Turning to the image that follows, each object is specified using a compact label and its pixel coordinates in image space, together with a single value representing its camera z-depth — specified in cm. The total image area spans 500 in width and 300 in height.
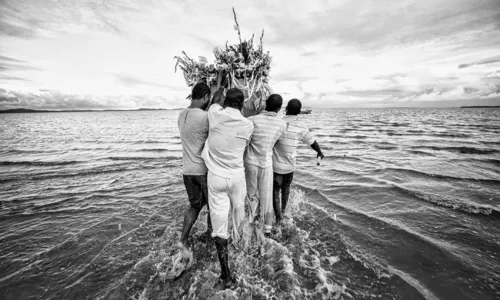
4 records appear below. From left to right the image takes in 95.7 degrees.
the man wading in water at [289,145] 421
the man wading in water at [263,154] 375
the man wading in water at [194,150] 337
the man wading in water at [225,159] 304
